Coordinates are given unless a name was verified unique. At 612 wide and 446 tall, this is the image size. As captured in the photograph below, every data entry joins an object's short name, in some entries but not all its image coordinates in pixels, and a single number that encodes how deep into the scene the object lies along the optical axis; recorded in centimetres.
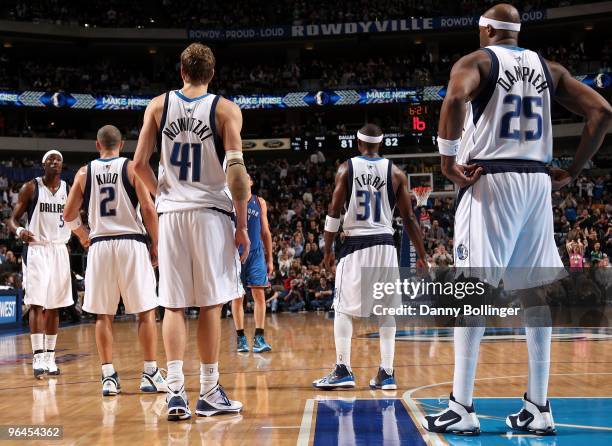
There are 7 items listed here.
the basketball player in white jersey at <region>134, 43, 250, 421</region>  474
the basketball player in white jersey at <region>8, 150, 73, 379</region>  759
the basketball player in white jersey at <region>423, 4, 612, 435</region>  404
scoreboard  2855
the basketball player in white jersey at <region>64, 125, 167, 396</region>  605
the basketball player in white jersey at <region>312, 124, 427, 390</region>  634
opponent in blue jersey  938
